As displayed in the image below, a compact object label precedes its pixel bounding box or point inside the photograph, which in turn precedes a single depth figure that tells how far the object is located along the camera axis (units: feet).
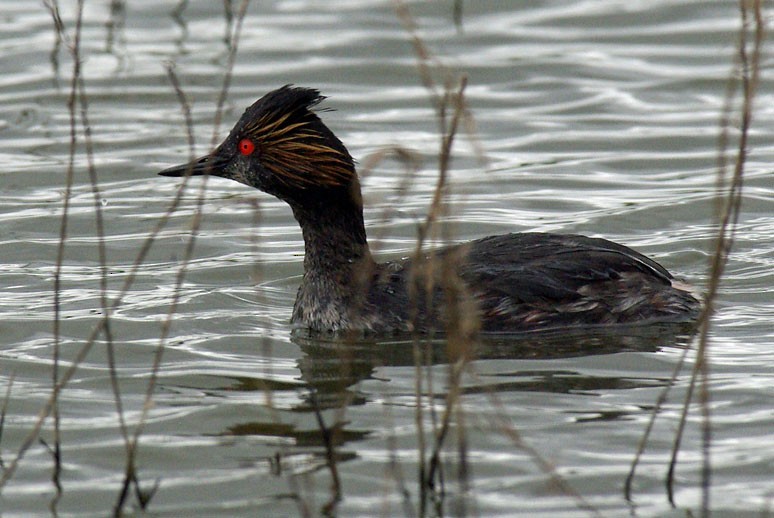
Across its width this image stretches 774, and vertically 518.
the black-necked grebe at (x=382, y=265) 52.21
